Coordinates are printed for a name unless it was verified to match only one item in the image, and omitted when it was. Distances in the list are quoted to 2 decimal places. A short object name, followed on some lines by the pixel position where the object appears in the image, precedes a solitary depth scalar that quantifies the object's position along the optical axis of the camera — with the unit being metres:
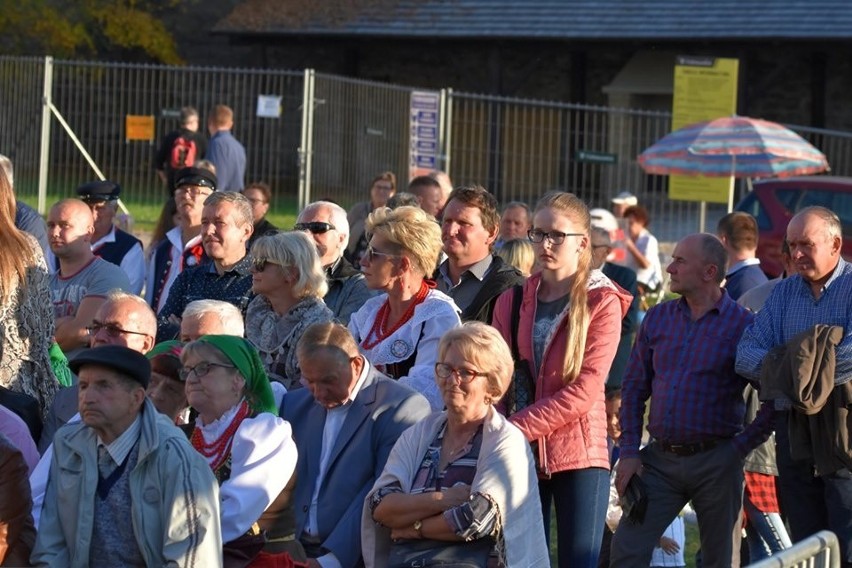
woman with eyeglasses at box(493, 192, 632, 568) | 11.90
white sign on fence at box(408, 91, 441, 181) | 35.93
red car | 32.76
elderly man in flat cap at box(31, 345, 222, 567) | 9.19
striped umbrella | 32.49
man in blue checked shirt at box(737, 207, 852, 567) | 12.58
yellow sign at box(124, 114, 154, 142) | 38.56
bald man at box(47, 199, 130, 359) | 15.41
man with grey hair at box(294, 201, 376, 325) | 14.43
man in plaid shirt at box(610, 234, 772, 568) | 12.97
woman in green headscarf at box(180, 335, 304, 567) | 9.96
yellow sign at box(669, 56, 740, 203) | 35.11
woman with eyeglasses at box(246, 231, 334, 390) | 12.88
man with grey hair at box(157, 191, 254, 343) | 14.73
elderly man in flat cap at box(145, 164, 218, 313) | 17.69
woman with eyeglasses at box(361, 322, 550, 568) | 10.25
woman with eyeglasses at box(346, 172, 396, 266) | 21.11
